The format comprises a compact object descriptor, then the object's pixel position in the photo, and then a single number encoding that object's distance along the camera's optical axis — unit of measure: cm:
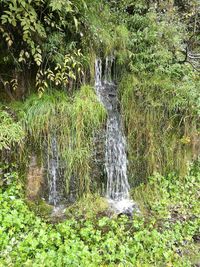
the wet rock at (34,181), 320
